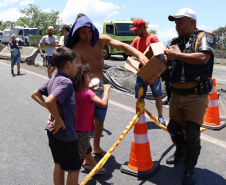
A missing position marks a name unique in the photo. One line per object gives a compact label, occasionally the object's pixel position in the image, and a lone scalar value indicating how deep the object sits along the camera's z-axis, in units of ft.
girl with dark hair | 8.68
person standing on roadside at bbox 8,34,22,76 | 35.91
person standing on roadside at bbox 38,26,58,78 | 29.01
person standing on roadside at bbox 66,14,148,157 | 10.18
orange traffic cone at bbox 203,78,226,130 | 15.20
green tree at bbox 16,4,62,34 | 192.13
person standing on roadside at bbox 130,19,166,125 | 16.21
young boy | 7.12
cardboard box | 8.58
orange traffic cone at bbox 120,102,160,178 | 10.48
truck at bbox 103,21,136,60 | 58.75
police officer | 8.83
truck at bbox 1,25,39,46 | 109.19
